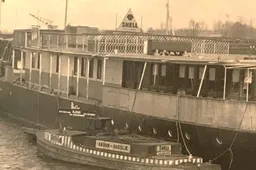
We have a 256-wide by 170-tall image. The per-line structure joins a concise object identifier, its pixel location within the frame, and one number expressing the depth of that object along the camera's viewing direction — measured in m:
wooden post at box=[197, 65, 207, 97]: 25.90
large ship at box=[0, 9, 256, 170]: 24.91
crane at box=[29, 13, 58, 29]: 49.18
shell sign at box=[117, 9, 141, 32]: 33.59
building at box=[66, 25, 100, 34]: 41.70
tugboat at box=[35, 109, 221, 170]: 24.48
